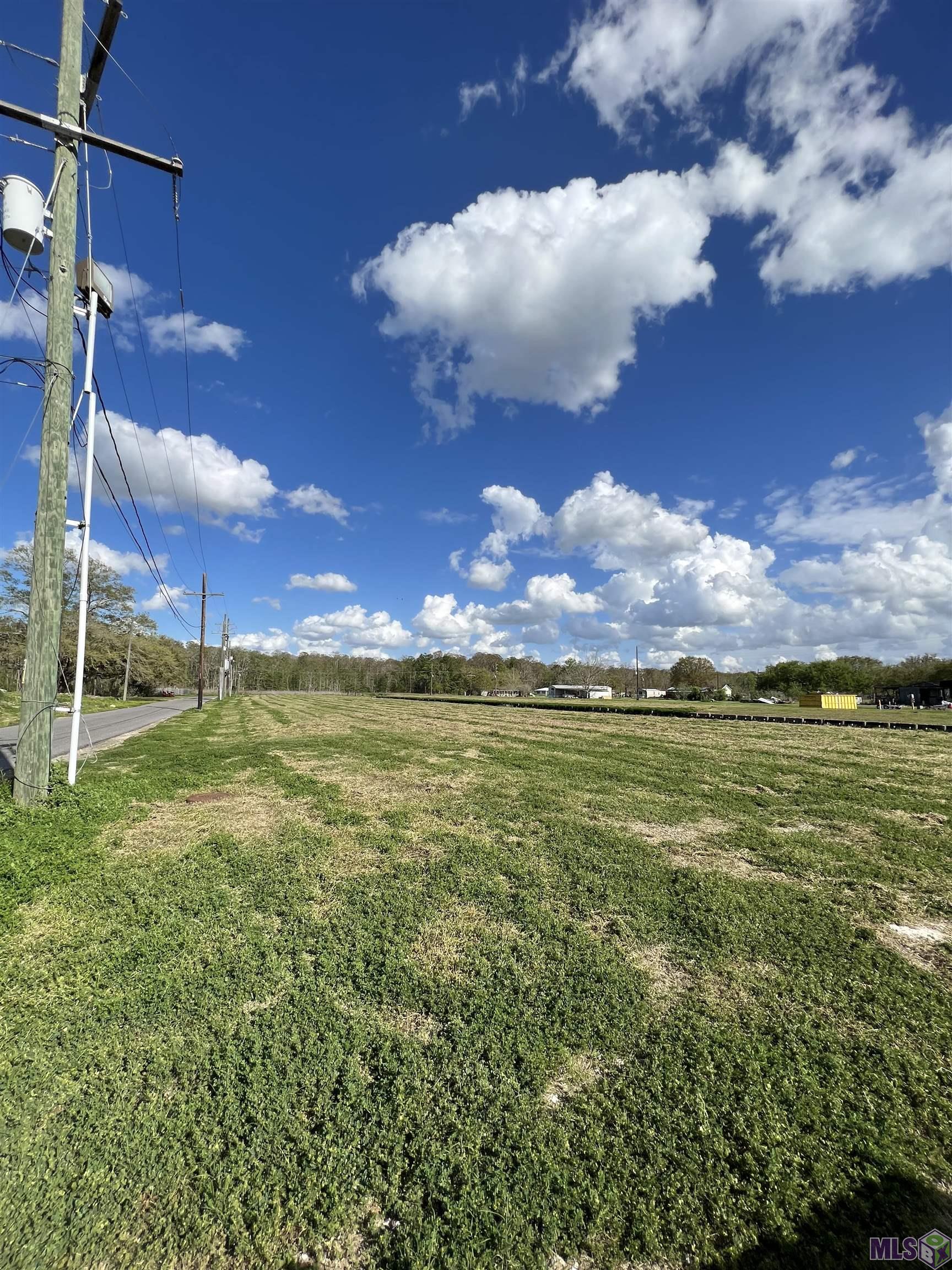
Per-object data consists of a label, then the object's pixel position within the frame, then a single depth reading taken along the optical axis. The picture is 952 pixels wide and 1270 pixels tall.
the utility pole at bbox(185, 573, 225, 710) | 33.09
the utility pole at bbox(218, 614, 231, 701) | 50.41
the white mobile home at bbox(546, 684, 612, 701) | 99.54
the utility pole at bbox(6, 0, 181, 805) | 6.57
